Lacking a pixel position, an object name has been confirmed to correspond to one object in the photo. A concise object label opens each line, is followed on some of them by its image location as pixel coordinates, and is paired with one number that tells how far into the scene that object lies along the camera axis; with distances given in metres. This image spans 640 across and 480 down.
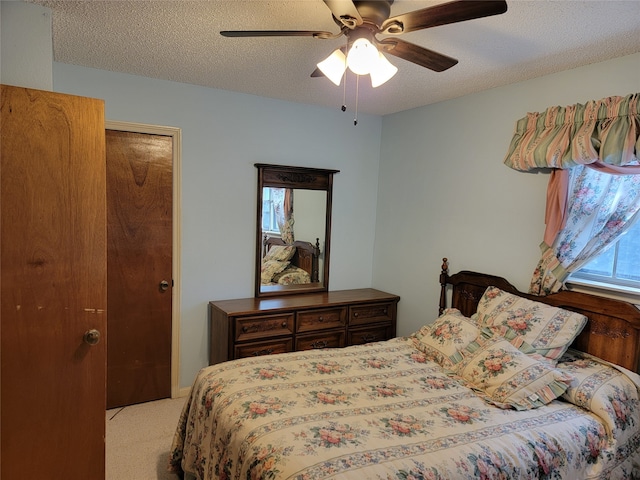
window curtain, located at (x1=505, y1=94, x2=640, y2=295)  2.25
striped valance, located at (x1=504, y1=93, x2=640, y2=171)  2.21
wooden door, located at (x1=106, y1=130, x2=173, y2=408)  3.01
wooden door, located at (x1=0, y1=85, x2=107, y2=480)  1.68
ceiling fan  1.45
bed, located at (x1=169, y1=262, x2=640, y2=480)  1.60
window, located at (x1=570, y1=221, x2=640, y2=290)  2.37
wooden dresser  3.12
